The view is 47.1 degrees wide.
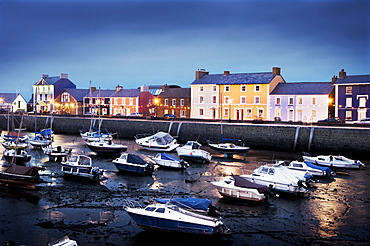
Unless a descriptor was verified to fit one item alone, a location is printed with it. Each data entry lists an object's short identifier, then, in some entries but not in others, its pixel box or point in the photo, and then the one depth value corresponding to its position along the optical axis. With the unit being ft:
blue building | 198.08
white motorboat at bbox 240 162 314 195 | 84.79
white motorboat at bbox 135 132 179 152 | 154.92
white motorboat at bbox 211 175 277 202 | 78.97
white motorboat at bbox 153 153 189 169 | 113.80
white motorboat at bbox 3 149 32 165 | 118.42
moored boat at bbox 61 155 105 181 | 96.74
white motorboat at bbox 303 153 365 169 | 118.11
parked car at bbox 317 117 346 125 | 168.03
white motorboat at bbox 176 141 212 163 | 127.24
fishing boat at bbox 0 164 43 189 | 88.69
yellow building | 230.68
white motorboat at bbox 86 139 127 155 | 138.72
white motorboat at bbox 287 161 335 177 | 105.81
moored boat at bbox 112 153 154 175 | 105.50
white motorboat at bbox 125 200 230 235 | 60.03
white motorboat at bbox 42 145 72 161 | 127.03
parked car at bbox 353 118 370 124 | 174.75
